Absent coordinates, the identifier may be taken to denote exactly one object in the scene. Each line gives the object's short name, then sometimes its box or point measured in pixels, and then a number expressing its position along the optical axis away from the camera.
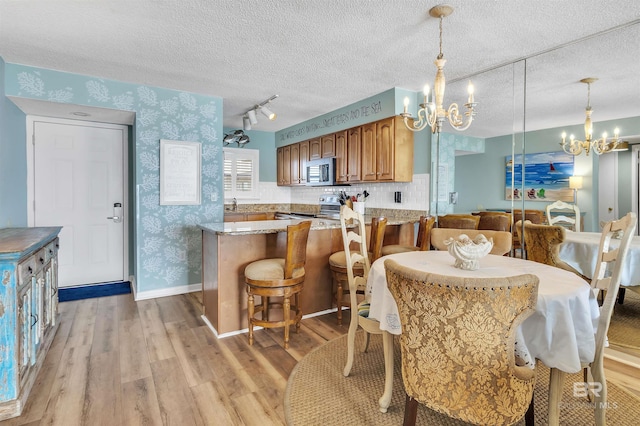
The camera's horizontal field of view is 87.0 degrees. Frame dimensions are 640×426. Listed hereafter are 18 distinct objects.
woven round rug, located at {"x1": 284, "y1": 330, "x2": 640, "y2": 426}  1.78
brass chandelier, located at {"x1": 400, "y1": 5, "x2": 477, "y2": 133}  2.32
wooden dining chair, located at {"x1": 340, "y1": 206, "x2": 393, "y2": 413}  1.84
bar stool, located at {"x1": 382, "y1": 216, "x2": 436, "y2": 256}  3.32
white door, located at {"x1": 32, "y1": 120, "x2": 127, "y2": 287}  4.09
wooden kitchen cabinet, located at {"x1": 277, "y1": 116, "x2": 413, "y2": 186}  4.20
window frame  6.50
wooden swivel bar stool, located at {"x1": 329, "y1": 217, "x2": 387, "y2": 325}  2.97
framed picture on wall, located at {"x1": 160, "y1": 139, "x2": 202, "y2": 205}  4.06
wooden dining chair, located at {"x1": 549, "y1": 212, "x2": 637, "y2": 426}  1.44
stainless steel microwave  5.19
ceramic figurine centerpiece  1.71
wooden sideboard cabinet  1.79
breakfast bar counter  2.89
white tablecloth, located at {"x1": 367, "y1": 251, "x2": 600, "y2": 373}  1.36
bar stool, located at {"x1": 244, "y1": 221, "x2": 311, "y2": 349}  2.63
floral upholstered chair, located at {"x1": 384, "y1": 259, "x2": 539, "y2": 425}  1.08
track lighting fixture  4.46
